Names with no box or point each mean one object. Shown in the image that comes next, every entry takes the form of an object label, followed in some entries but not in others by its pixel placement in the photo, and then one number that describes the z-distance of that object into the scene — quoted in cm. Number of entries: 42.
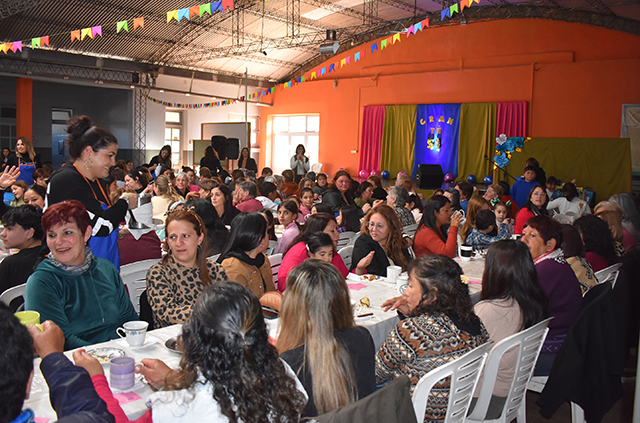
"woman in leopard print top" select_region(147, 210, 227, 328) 259
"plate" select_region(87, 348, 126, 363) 207
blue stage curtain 1332
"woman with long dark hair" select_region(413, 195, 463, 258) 451
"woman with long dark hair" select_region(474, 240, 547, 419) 252
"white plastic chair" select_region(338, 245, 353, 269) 452
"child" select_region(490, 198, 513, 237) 571
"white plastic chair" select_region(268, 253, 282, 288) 404
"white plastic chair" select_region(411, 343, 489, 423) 186
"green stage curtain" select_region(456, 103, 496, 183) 1271
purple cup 182
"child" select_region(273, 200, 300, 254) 500
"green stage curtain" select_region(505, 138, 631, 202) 1013
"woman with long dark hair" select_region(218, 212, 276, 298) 309
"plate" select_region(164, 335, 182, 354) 213
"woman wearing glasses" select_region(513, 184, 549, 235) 681
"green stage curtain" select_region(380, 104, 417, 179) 1407
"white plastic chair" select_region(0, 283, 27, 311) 268
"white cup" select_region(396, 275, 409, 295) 339
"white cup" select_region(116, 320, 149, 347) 215
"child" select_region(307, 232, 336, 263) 332
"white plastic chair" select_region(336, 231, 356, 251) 552
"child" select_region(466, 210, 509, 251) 493
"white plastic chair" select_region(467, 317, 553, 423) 222
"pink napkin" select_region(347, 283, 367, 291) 340
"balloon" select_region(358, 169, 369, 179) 1474
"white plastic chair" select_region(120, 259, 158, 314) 352
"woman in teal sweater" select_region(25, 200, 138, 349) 231
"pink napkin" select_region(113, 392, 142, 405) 176
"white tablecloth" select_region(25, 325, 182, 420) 170
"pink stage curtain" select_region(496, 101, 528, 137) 1224
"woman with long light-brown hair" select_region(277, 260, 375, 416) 170
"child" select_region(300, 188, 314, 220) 649
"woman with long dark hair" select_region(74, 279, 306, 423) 128
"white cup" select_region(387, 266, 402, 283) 356
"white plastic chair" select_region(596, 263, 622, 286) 373
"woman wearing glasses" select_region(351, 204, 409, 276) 402
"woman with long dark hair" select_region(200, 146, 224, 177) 1133
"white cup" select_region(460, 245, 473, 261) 451
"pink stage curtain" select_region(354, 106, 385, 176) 1470
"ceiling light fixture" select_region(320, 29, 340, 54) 1170
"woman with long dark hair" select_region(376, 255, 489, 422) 199
